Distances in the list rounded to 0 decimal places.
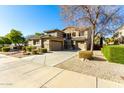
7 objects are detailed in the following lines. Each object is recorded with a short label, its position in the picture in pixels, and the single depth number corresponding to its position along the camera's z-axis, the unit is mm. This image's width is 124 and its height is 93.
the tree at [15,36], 16641
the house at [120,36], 15443
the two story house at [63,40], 12944
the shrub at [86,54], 6131
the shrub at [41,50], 10290
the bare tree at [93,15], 8668
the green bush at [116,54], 5301
